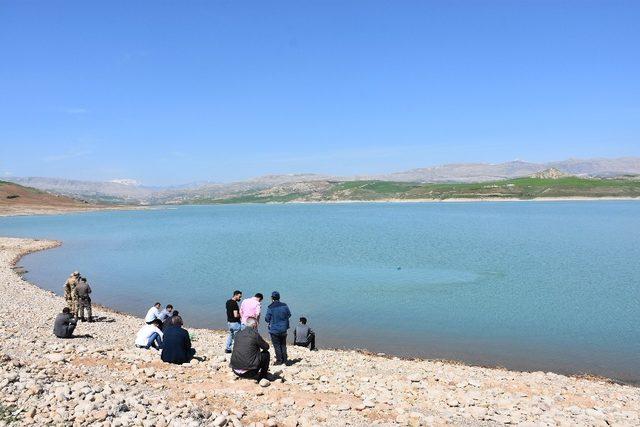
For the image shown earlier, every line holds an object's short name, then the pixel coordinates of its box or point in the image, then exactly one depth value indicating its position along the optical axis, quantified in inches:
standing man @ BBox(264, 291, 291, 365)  579.8
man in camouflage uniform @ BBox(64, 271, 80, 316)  904.3
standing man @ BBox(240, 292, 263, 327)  579.2
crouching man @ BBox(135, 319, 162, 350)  634.8
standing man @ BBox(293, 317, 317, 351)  759.1
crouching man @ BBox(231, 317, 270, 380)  484.7
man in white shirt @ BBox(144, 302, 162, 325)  698.3
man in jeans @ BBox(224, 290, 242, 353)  642.8
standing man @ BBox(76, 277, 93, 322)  908.0
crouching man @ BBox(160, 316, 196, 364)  552.1
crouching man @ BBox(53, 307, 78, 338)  726.5
